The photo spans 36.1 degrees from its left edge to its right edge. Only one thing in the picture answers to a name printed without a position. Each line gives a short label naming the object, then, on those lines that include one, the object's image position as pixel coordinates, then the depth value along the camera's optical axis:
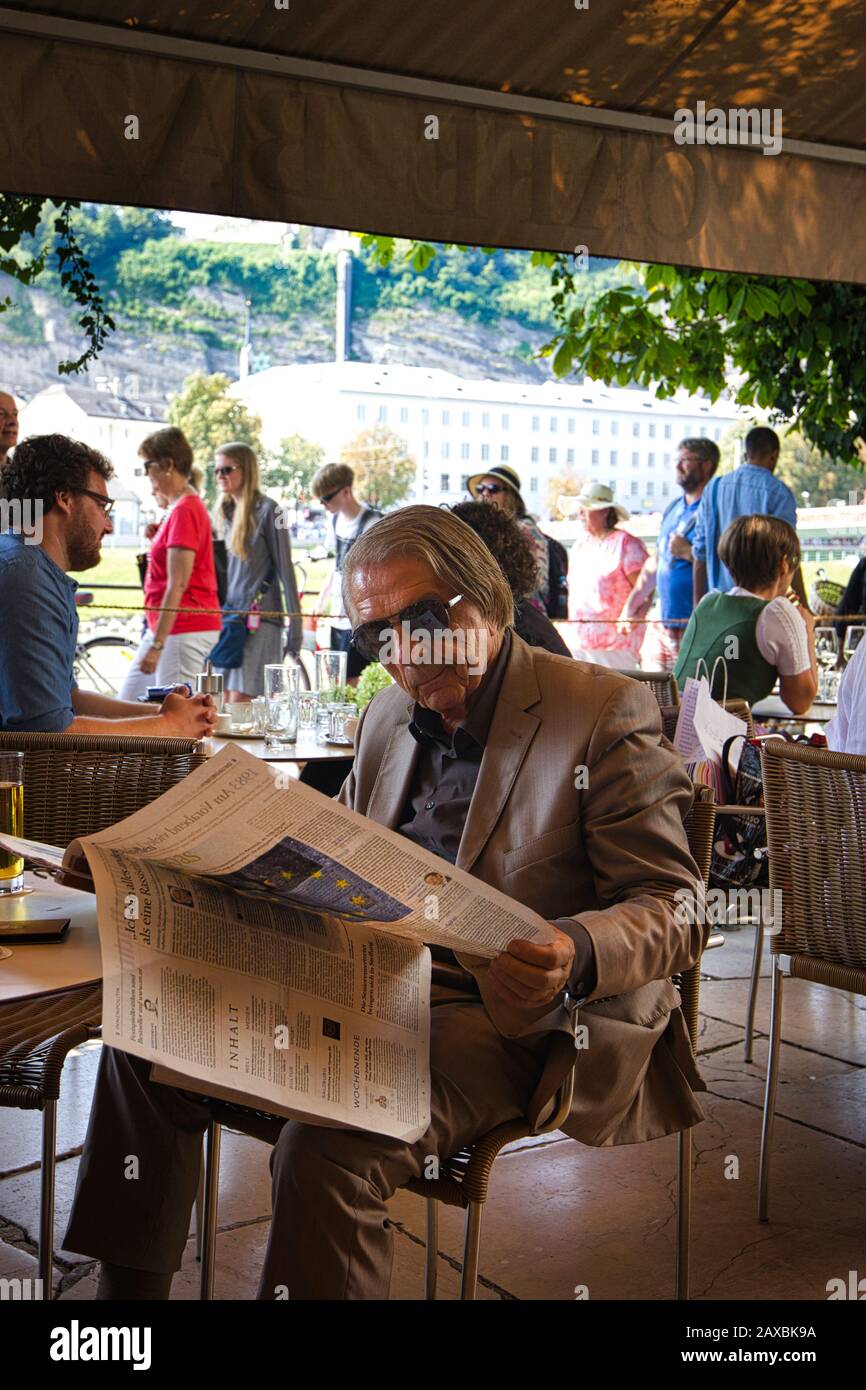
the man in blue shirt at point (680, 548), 7.43
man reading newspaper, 1.52
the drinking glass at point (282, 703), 3.84
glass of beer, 1.94
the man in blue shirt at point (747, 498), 6.58
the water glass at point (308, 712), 3.92
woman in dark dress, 3.52
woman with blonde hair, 6.48
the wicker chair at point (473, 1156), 1.65
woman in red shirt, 6.00
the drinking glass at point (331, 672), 4.07
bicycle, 10.07
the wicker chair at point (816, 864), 2.56
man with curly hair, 2.97
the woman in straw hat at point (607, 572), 7.73
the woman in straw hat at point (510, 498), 5.71
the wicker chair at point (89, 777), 2.51
